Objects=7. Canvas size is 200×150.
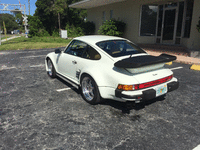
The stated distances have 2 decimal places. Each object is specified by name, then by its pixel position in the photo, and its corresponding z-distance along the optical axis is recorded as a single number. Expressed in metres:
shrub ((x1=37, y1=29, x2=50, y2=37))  35.97
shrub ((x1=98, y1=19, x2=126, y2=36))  14.88
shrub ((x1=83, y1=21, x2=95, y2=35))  21.12
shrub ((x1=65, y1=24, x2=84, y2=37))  31.04
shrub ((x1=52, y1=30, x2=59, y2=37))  39.19
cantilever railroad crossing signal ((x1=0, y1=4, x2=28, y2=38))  25.44
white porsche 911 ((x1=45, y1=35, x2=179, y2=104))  2.99
